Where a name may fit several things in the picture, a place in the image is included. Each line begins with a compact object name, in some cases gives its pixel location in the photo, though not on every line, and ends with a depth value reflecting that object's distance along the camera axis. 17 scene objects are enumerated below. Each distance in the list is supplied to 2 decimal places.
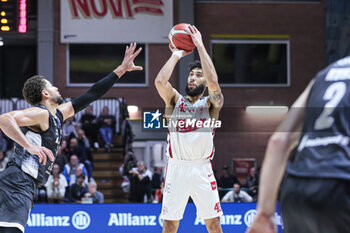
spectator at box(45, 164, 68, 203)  13.00
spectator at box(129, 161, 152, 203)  14.02
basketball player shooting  6.30
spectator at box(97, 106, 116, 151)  17.62
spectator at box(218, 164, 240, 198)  14.87
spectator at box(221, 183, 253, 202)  12.84
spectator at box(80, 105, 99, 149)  17.58
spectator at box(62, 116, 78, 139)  16.89
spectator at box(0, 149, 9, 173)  15.22
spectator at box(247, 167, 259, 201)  14.08
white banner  19.58
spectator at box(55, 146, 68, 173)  14.51
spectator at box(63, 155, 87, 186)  14.05
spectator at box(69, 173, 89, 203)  12.92
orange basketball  6.66
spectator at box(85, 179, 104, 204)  12.79
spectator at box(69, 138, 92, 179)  15.62
